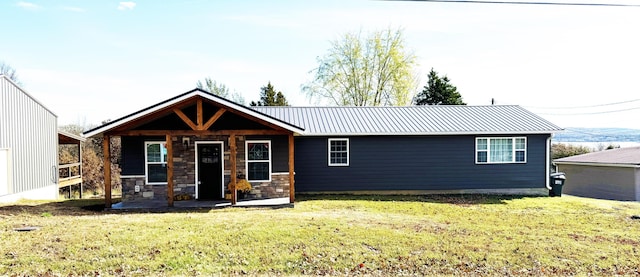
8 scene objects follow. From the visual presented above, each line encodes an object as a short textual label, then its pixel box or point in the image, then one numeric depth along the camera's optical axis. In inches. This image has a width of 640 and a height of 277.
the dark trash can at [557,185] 660.1
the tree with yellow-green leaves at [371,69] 1317.7
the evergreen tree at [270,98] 1350.9
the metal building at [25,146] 586.6
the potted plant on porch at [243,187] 547.8
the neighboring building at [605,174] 797.2
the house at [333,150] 499.8
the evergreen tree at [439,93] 1304.1
